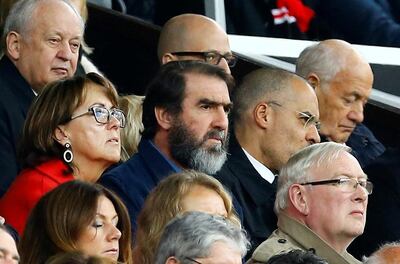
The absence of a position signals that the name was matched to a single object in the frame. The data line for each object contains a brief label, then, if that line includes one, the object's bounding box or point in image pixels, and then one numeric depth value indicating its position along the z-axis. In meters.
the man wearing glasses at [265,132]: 19.02
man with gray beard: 18.27
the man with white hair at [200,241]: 14.51
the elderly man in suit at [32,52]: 18.67
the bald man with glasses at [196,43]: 20.70
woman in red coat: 16.69
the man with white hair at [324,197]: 17.81
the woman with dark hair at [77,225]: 15.02
